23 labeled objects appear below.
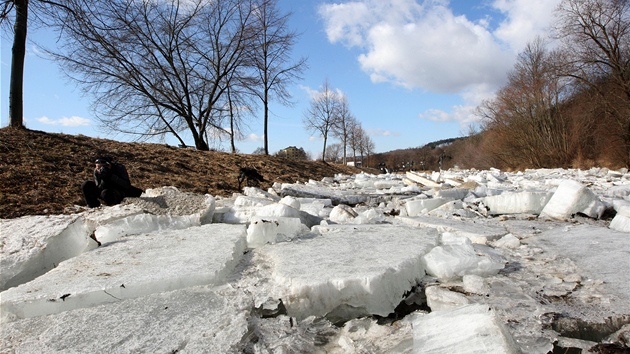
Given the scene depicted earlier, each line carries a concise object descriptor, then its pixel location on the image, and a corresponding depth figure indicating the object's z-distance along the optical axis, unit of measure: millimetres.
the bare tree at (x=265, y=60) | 14344
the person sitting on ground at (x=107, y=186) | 3789
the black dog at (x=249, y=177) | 7324
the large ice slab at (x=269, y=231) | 2150
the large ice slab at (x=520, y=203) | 3314
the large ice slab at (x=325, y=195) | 4566
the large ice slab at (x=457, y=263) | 1624
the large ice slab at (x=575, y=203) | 2996
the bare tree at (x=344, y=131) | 25569
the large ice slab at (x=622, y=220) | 2335
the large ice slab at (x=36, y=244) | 1736
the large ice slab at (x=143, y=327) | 1098
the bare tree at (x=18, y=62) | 6781
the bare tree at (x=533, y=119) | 17438
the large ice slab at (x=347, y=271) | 1376
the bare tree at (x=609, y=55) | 12914
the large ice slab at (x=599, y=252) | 1417
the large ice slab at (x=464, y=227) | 2332
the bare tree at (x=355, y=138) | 28502
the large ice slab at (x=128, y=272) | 1362
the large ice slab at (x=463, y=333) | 930
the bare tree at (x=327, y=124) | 24531
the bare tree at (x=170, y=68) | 11531
